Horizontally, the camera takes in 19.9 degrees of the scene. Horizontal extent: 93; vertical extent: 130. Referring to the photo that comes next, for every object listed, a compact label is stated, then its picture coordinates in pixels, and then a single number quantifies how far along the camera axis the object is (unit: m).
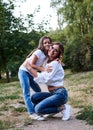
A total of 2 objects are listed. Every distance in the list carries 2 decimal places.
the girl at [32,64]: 5.63
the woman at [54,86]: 5.40
